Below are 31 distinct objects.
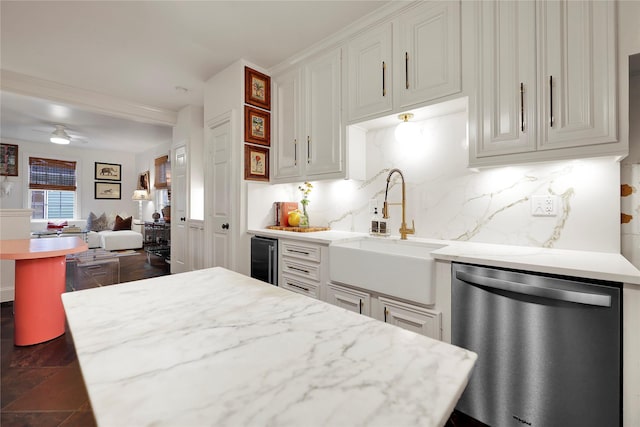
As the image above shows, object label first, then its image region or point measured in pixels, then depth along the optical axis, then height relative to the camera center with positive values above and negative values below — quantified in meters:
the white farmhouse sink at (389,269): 1.59 -0.34
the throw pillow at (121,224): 7.07 -0.23
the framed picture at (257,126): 2.97 +0.94
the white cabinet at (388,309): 1.60 -0.59
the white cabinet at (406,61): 1.83 +1.08
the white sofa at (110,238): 6.21 -0.52
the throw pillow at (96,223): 7.14 -0.21
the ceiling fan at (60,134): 5.37 +1.56
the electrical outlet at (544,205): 1.72 +0.05
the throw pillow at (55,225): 6.56 -0.24
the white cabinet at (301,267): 2.22 -0.43
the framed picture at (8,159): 6.41 +1.25
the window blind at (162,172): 6.48 +1.00
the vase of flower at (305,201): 2.95 +0.14
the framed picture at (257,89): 2.96 +1.33
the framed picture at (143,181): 7.61 +0.90
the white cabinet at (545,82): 1.36 +0.69
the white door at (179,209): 4.49 +0.09
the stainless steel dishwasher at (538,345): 1.14 -0.58
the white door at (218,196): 3.10 +0.20
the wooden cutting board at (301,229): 2.69 -0.14
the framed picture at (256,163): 2.97 +0.54
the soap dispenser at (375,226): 2.41 -0.10
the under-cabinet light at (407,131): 2.31 +0.67
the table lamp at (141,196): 7.30 +0.47
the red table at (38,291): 2.32 -0.63
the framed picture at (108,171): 7.83 +1.20
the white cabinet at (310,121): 2.50 +0.89
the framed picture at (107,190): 7.82 +0.68
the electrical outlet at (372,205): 2.54 +0.08
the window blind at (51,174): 6.87 +1.01
